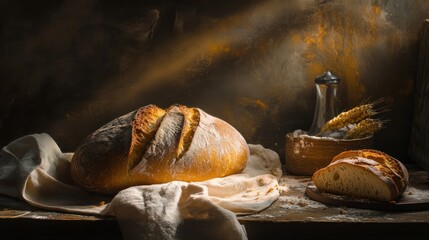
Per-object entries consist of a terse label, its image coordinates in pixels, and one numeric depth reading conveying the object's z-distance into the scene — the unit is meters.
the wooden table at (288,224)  1.80
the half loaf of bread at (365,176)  1.93
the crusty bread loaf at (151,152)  2.04
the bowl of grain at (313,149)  2.29
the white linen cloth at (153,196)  1.78
